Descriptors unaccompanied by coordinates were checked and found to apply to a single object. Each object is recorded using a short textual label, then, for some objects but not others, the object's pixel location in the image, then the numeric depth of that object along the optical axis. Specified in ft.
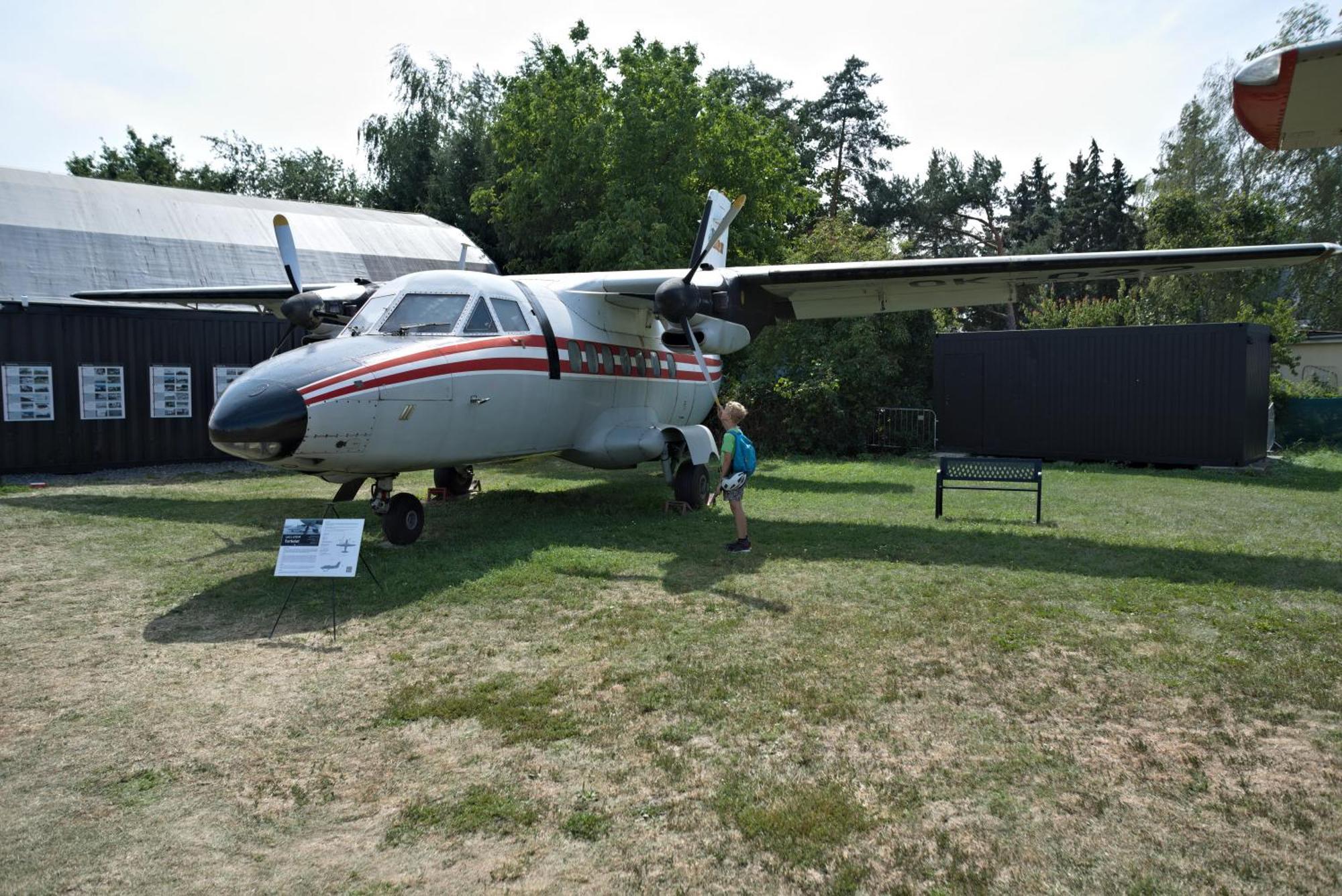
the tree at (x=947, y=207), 171.83
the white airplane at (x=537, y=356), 26.86
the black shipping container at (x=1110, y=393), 59.57
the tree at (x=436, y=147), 126.72
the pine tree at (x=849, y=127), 172.65
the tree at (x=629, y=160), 83.76
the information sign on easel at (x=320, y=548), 21.66
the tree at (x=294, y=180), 164.55
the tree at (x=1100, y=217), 166.91
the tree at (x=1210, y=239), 102.06
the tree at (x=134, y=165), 148.97
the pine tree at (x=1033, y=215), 168.45
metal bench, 37.88
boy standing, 31.07
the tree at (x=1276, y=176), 126.21
